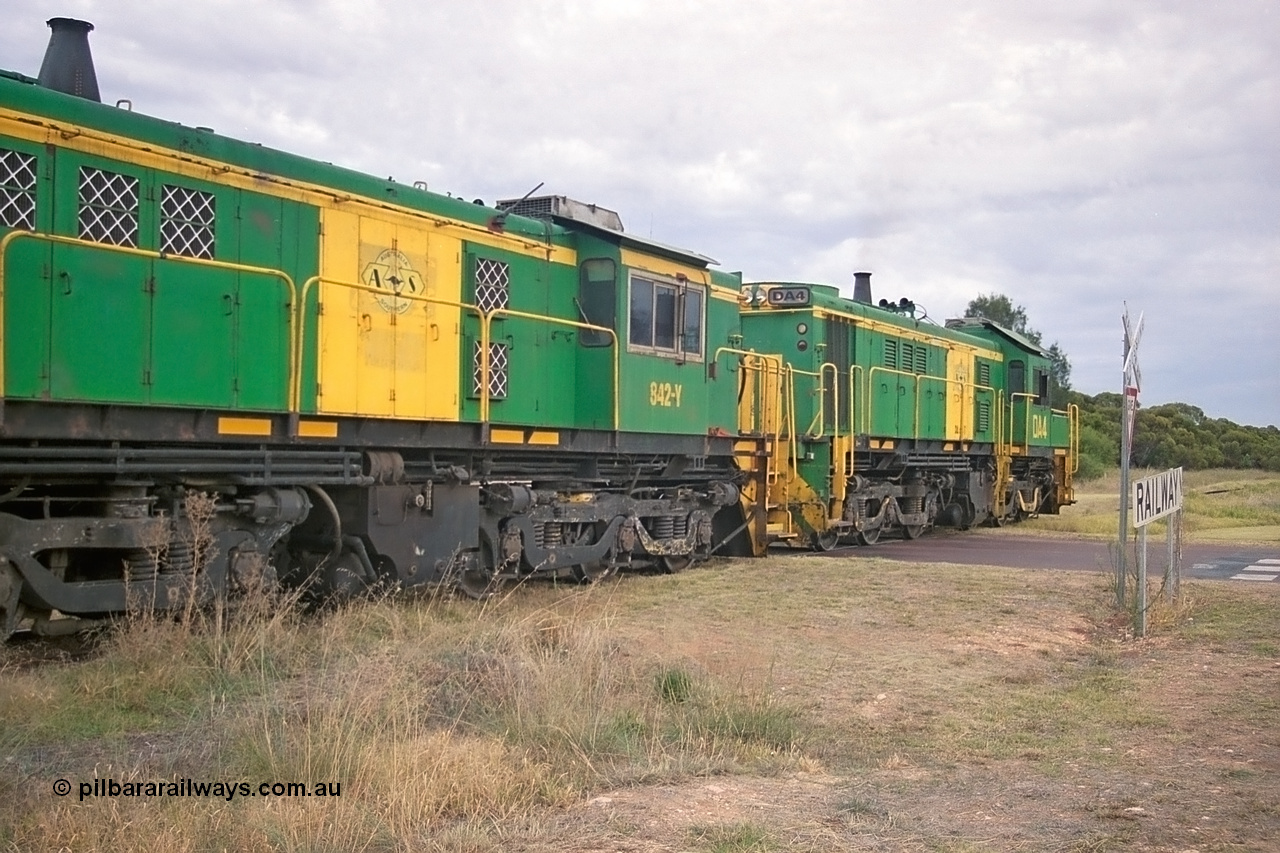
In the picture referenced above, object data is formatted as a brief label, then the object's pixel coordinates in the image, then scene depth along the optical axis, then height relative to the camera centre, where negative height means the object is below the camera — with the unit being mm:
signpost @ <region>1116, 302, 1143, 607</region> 10227 +483
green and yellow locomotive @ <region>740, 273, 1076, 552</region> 17609 +669
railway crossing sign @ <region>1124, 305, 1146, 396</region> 10305 +885
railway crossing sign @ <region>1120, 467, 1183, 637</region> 10195 -441
